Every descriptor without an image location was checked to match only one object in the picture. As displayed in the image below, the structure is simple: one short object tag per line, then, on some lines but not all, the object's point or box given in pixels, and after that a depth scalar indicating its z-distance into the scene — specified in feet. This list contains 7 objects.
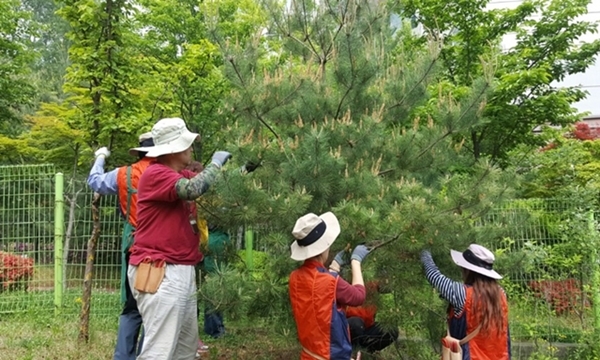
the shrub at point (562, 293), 17.90
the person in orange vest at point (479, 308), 9.70
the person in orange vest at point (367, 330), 11.96
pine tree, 10.23
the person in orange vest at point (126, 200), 11.40
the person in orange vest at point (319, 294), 8.90
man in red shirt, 9.33
